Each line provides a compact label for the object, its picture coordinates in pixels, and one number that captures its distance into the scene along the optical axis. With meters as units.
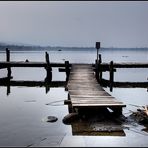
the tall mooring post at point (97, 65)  24.25
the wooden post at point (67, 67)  25.62
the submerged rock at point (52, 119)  12.87
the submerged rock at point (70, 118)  11.80
